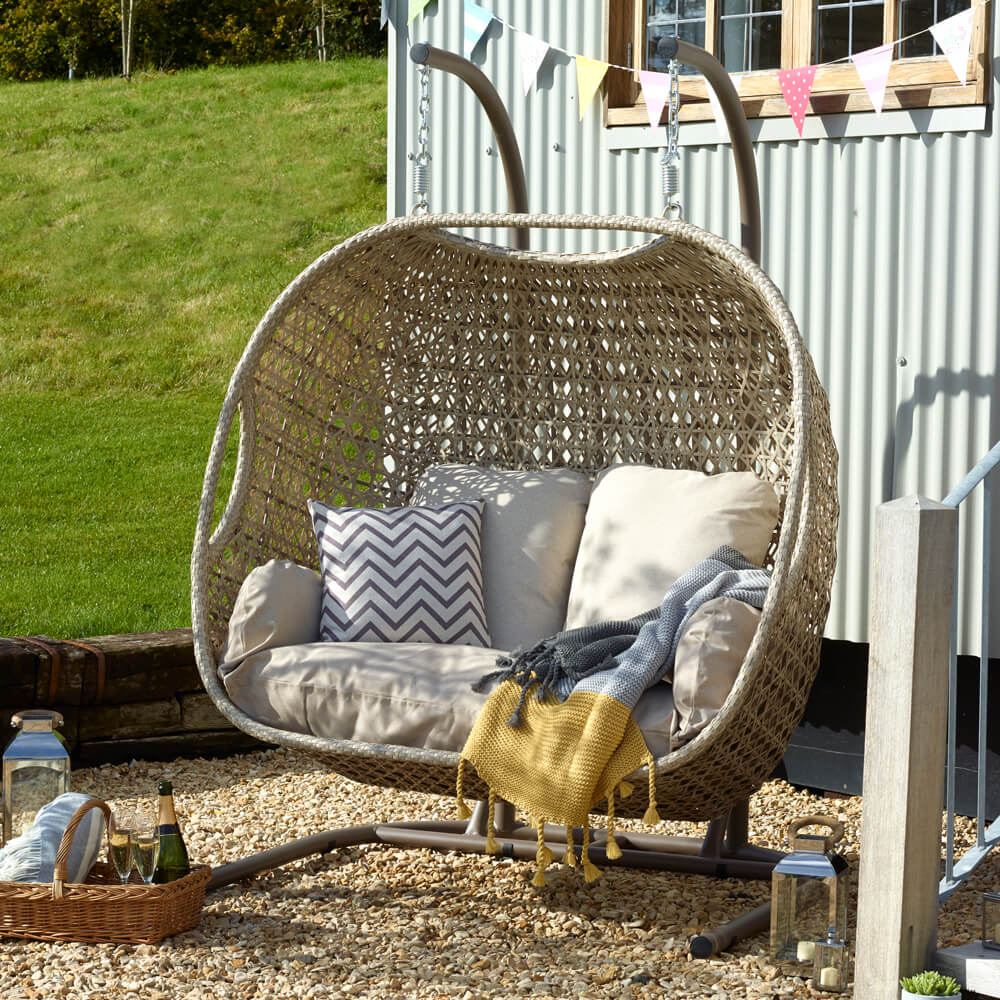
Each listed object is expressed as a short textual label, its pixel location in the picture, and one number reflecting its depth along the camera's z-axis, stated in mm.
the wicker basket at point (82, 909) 5259
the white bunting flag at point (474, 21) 8683
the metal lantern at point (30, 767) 6111
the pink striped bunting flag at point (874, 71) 7141
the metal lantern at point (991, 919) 4719
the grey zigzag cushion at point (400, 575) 6574
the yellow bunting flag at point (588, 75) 8159
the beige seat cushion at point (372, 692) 5506
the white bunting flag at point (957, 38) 6948
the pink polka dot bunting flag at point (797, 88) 7380
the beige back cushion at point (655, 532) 6343
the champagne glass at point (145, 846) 5448
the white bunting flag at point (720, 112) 7733
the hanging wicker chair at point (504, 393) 5595
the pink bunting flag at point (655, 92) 7796
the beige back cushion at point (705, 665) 5132
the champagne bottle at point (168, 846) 5502
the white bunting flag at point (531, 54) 8482
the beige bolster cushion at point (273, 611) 6107
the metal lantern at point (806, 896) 5136
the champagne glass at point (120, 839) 5448
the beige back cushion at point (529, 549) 6855
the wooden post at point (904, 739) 4446
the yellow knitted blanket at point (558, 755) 5124
